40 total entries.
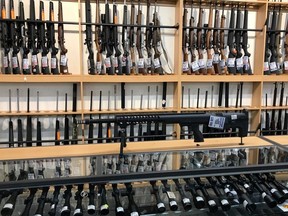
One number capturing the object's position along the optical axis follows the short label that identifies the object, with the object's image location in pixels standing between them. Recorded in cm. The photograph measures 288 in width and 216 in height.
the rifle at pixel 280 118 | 382
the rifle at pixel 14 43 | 305
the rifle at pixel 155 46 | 344
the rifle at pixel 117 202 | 107
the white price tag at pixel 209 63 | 358
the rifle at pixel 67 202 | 105
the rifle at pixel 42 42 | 311
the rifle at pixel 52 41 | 315
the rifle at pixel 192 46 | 354
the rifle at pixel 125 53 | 334
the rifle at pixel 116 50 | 332
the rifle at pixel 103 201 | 108
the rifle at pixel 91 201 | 107
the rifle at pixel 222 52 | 361
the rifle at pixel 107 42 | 327
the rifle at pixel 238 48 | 359
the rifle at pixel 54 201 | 106
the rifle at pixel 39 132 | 334
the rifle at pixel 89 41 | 320
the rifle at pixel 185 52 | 352
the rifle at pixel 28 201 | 105
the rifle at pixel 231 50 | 358
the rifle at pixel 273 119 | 381
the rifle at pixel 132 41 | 340
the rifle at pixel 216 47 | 359
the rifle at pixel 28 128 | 330
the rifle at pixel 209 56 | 358
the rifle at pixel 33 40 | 308
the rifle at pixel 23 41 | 309
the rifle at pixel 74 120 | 336
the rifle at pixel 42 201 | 105
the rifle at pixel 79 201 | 105
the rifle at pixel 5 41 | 302
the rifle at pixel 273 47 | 367
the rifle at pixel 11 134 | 325
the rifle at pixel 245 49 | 360
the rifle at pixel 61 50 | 322
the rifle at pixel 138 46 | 342
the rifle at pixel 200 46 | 355
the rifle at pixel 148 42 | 346
